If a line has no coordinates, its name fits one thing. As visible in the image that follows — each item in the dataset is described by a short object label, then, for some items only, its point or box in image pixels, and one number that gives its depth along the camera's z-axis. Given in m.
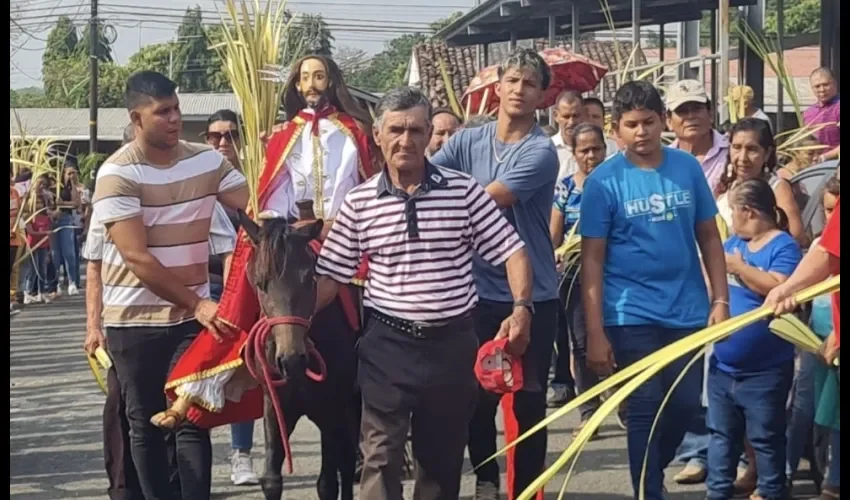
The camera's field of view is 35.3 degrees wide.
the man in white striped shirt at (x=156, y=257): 5.69
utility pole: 39.81
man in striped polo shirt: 5.14
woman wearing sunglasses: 7.07
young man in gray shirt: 5.92
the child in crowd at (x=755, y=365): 6.19
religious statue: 6.25
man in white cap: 7.21
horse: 5.23
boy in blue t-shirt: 5.70
